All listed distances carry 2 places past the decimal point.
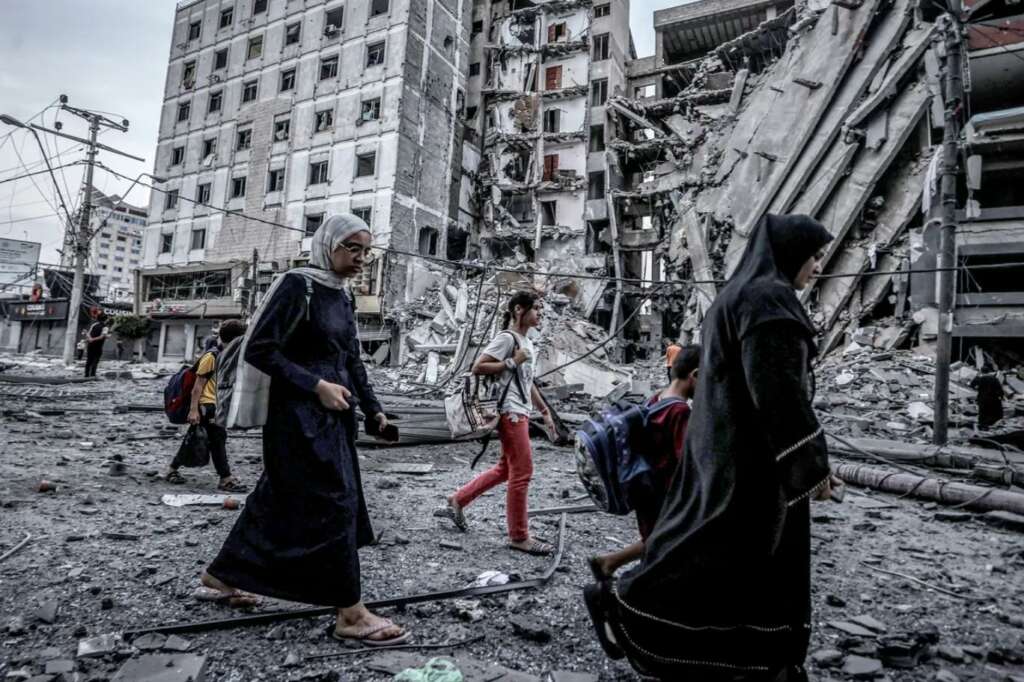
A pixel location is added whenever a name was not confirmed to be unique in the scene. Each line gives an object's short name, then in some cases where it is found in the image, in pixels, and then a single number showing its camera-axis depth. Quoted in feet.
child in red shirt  7.48
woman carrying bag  7.22
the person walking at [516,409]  11.80
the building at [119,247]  330.44
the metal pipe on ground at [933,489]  16.44
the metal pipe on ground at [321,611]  7.47
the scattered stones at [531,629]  7.93
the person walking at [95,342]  47.35
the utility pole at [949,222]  23.73
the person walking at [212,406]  15.83
